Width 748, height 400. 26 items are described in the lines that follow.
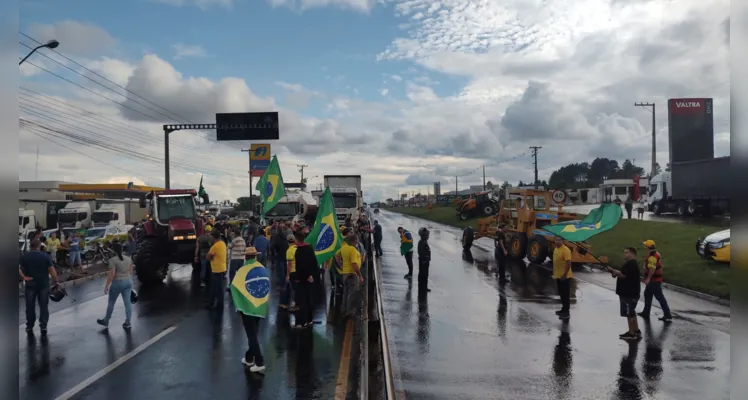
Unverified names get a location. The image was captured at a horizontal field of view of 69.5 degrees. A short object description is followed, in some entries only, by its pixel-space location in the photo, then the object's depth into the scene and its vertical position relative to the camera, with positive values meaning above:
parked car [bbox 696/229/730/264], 16.73 -1.75
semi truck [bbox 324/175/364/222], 35.25 +0.33
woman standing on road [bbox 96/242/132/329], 9.79 -1.41
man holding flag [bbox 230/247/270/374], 7.33 -1.36
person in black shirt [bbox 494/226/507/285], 16.75 -2.16
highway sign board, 34.38 +4.77
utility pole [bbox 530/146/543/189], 76.85 +5.89
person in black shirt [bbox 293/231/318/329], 9.55 -1.23
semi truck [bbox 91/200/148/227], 39.50 -0.97
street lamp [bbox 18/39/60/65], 14.12 +4.25
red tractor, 15.71 -0.99
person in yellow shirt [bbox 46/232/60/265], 19.42 -1.63
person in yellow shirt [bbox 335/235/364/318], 11.01 -1.58
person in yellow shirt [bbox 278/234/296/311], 10.89 -1.56
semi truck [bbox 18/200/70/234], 41.82 -0.67
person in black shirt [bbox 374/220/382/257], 24.11 -1.88
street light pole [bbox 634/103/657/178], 56.19 +5.19
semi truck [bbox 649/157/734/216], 35.53 +0.29
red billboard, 49.25 +5.78
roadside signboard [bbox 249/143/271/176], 42.44 +3.32
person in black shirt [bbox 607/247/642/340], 9.80 -1.76
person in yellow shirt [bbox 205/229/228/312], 11.25 -1.41
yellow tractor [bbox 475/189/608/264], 20.14 -1.18
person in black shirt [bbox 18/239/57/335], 9.59 -1.41
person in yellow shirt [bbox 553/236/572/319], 11.55 -1.68
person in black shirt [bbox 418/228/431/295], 14.55 -1.75
